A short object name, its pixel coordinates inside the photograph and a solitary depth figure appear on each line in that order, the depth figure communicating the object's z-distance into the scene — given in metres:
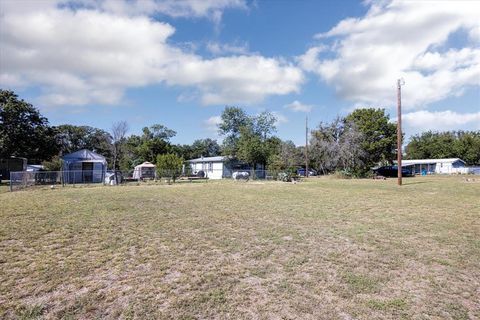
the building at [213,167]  41.66
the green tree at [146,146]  54.47
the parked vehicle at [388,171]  44.97
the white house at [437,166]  57.37
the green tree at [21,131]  31.34
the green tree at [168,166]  29.30
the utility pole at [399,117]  23.94
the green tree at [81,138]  63.37
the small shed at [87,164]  30.03
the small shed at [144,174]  32.41
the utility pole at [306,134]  41.98
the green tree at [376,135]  42.19
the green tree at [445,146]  64.81
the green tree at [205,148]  73.06
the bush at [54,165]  30.71
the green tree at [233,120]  50.48
